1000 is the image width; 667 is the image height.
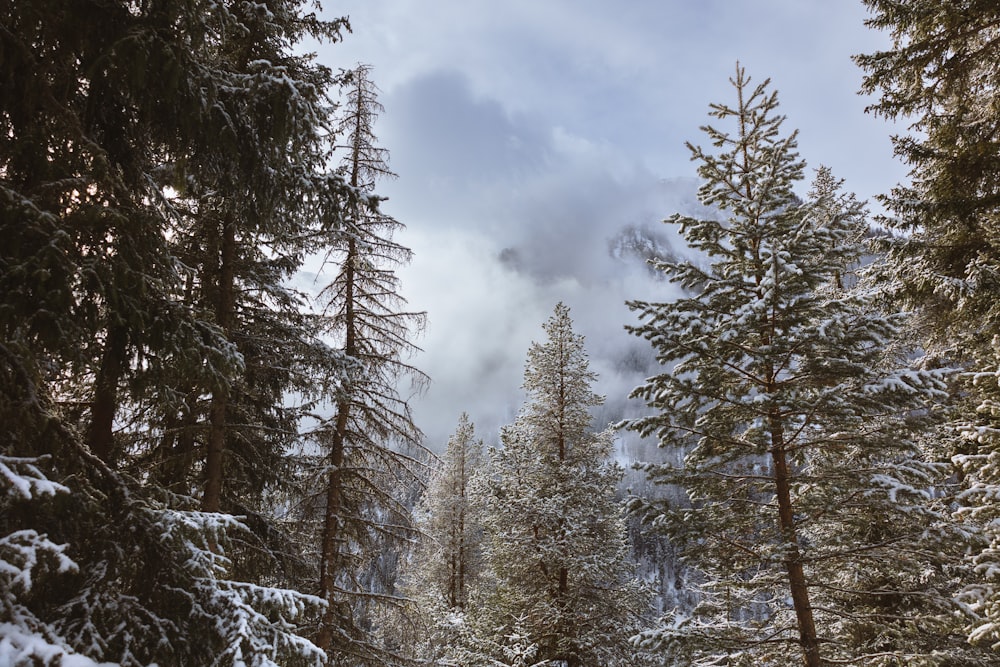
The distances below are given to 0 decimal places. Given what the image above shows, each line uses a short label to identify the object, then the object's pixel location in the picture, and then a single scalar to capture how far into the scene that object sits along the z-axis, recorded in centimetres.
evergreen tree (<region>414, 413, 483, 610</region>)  2161
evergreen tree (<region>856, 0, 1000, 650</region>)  639
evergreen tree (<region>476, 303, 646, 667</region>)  1157
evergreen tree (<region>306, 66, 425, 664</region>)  1036
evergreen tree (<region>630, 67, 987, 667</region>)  666
